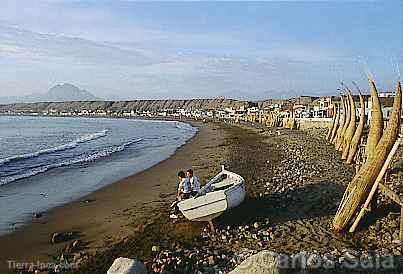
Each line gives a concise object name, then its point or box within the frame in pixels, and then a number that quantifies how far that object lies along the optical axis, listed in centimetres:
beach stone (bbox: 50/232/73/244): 1184
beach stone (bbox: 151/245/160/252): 1009
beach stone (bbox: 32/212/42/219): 1463
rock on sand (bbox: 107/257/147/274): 718
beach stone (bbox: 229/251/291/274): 609
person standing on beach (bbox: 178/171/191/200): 1276
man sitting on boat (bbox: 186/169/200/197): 1290
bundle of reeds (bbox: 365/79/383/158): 1175
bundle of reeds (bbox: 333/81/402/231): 1027
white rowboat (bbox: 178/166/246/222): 1135
